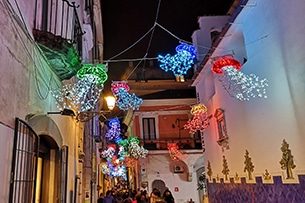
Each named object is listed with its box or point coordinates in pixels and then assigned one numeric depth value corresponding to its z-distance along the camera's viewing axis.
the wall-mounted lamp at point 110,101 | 7.49
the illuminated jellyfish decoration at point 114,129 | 17.44
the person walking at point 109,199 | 10.54
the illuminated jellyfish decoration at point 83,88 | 5.46
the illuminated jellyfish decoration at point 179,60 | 6.44
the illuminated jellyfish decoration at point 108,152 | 17.13
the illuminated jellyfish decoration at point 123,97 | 8.64
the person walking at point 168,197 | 12.00
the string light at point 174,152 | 18.89
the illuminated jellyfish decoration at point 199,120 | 10.61
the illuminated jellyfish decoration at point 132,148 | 17.59
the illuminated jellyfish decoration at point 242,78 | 6.26
